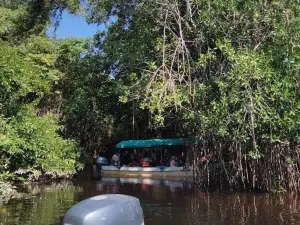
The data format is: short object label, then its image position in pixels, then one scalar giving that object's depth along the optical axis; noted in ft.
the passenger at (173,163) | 64.39
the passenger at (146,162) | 68.02
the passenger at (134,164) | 70.13
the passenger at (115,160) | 72.13
